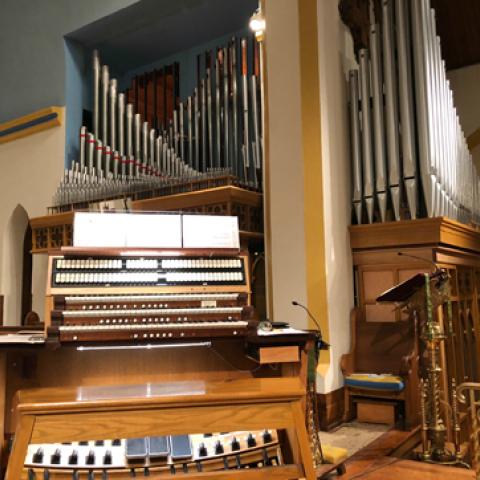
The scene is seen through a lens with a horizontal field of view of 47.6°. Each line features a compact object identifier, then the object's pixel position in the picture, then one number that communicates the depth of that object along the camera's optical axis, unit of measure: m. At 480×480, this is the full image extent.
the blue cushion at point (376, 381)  4.46
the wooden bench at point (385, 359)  4.53
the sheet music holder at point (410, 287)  3.75
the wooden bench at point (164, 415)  2.31
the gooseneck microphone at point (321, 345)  3.32
